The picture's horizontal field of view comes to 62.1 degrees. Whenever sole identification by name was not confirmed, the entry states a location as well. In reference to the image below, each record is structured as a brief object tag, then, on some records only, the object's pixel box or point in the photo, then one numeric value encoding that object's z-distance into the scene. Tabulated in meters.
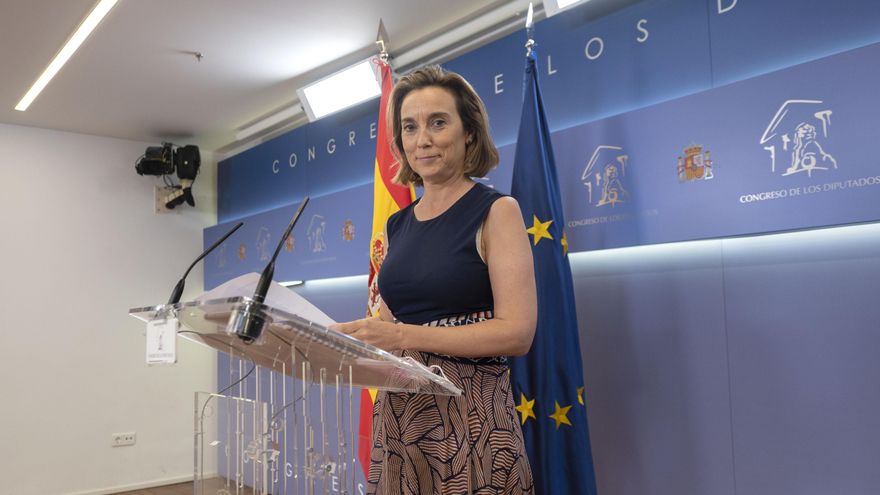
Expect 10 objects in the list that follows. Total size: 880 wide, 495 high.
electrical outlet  5.41
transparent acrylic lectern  0.93
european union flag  2.44
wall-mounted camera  5.57
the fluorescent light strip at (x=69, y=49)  3.43
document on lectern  1.02
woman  1.24
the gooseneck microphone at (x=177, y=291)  1.26
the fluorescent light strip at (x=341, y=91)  4.04
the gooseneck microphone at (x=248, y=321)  0.85
